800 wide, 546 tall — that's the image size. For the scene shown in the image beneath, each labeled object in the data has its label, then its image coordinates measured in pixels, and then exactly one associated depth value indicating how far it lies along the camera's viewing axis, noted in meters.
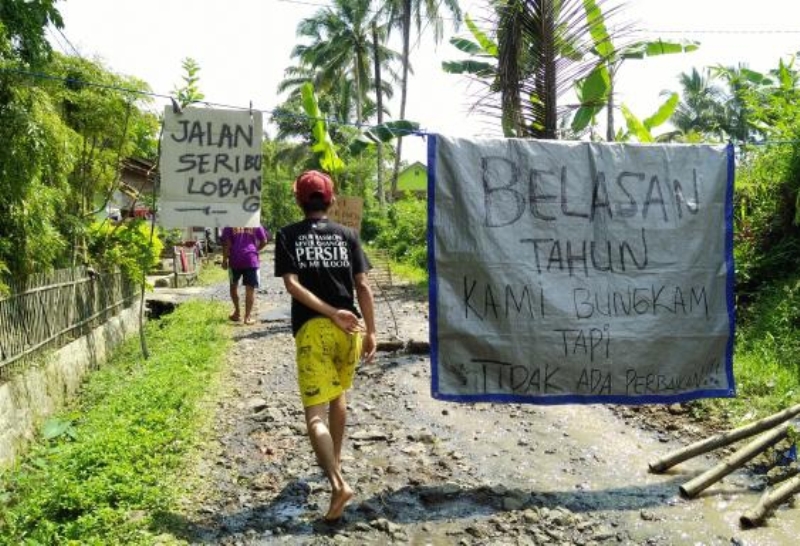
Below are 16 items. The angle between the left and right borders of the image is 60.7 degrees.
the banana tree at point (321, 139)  7.89
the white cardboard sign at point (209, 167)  4.65
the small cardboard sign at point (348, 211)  8.31
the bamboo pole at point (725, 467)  3.80
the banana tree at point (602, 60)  6.14
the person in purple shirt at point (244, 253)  9.22
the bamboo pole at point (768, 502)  3.47
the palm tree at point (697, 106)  40.27
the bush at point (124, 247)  8.89
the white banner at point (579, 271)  3.86
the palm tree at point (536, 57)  6.25
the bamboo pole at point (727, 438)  4.11
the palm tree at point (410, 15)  27.20
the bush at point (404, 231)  21.84
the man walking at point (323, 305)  3.50
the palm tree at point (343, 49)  32.69
